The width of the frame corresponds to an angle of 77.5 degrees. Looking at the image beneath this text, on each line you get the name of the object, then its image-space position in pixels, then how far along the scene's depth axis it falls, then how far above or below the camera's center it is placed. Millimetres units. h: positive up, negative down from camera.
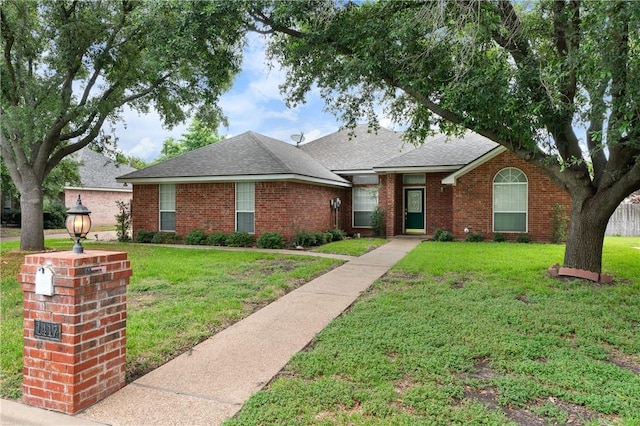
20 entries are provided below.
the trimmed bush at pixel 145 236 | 16125 -945
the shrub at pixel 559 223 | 14195 -396
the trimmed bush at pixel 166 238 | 15750 -1006
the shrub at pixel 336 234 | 16619 -924
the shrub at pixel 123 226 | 16547 -557
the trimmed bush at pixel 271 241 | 13758 -987
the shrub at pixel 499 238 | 14969 -974
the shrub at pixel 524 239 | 14595 -988
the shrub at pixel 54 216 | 22844 -185
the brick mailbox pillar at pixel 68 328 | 3137 -942
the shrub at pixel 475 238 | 15152 -986
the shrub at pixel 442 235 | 15585 -922
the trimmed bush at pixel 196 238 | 15133 -966
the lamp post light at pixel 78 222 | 3584 -84
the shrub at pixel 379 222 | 17188 -420
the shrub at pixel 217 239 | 14812 -991
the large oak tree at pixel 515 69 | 5938 +2510
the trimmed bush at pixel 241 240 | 14359 -991
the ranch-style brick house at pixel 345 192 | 14531 +823
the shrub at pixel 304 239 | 14227 -950
